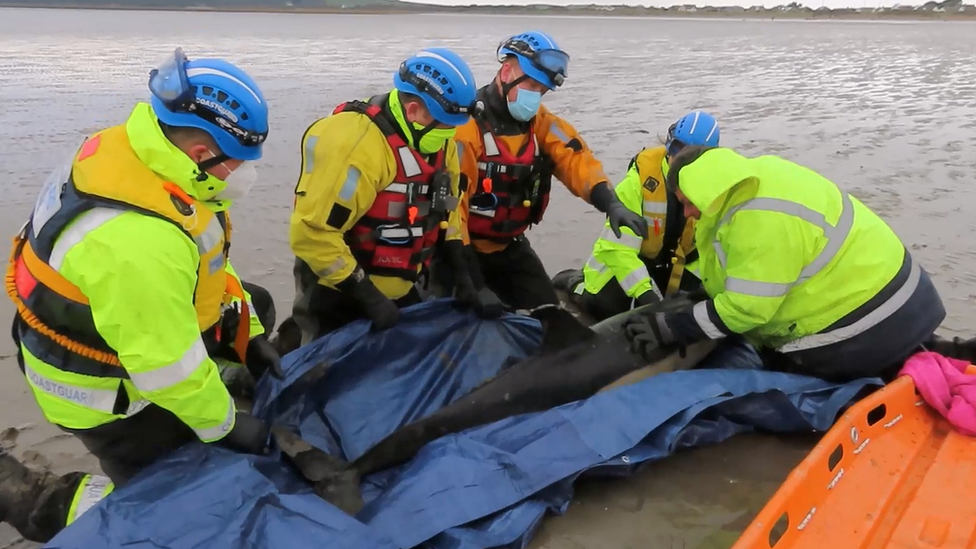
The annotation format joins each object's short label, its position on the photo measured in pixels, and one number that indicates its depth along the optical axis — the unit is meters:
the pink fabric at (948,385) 3.40
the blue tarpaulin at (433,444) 2.69
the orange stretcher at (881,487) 2.73
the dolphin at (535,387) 3.10
